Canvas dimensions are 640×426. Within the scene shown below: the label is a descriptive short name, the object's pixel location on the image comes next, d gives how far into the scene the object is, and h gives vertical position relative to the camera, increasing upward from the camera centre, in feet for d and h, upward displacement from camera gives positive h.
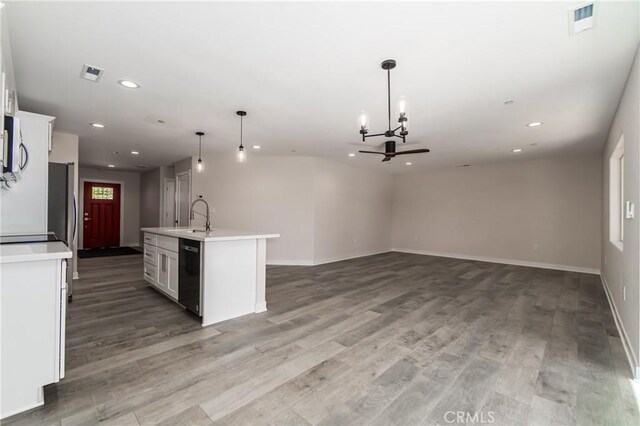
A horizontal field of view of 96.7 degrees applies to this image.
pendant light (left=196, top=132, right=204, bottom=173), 14.43 +4.24
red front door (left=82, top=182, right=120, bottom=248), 26.96 -0.24
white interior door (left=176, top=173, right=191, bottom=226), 22.52 +1.23
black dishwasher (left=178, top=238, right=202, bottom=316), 9.81 -2.25
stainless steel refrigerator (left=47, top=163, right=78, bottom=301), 11.84 +0.39
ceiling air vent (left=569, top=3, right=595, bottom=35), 5.74 +4.15
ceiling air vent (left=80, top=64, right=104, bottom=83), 8.35 +4.24
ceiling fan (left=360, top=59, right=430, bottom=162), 7.80 +3.01
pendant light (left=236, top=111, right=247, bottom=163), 11.91 +2.64
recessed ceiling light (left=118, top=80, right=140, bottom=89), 9.12 +4.21
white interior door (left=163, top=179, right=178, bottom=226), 24.52 +0.87
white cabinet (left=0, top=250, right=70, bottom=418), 5.09 -2.22
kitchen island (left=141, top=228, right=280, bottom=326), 9.64 -2.14
